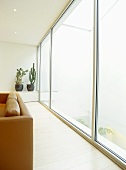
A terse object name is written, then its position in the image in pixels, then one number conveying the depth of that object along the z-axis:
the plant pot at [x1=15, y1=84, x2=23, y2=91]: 6.30
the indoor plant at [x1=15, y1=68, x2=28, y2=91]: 6.31
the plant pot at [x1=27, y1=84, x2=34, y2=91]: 6.48
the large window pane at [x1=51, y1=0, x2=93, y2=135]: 3.28
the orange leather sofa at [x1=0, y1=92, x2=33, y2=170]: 1.46
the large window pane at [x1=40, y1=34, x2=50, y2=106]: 5.84
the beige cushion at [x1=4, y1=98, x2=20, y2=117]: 1.60
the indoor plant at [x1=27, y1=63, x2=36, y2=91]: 6.50
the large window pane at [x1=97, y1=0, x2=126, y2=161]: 2.16
